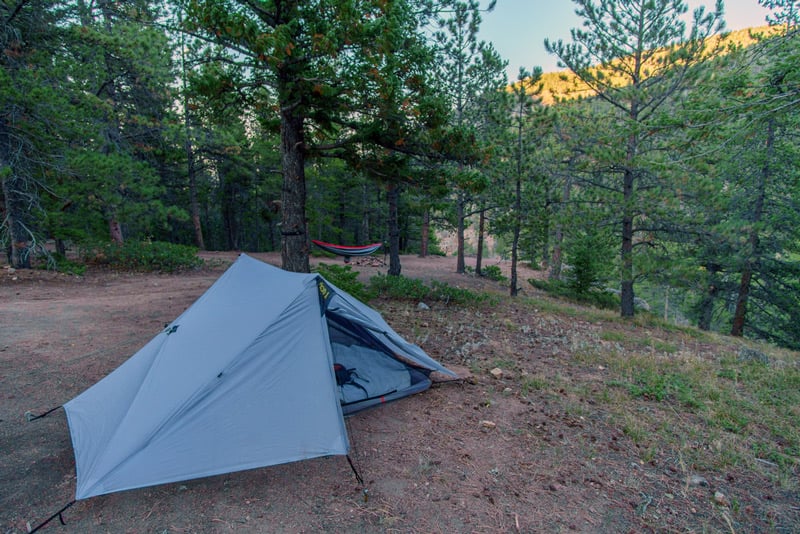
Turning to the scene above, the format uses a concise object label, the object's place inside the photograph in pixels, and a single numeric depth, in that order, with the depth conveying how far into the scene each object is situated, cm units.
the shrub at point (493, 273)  1702
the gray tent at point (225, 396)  256
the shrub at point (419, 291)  940
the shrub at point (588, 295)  1432
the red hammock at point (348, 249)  1536
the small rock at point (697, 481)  298
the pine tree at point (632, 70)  865
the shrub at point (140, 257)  1146
